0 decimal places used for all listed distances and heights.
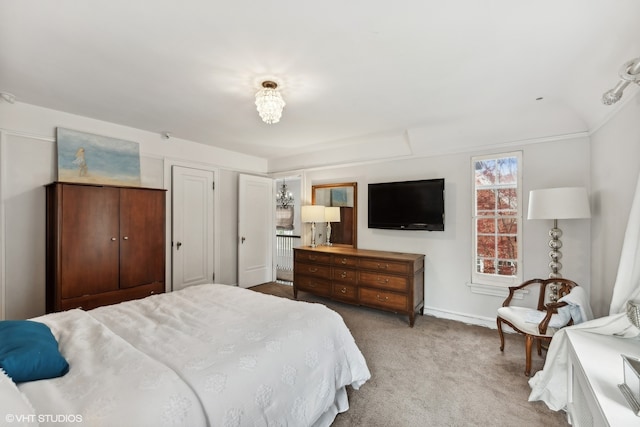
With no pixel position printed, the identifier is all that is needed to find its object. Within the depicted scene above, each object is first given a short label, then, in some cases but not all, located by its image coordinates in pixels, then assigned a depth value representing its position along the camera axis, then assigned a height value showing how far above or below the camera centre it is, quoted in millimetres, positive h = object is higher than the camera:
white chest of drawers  1052 -758
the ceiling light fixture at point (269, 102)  2263 +920
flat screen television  3602 +103
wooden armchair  2256 -941
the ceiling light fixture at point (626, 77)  1425 +737
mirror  4414 +81
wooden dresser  3383 -894
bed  1024 -739
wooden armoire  2641 -356
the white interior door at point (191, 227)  4023 -239
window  3219 -80
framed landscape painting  3029 +626
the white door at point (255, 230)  4863 -348
